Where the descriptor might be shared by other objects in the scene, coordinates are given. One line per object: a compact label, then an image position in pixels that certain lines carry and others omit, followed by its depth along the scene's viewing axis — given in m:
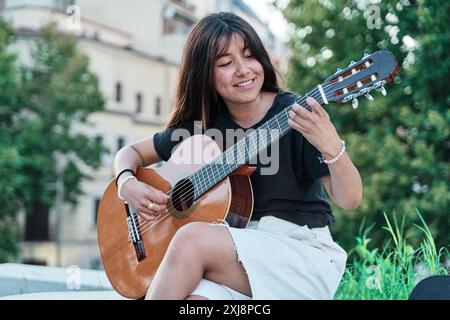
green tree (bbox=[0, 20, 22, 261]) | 16.62
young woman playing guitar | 1.88
